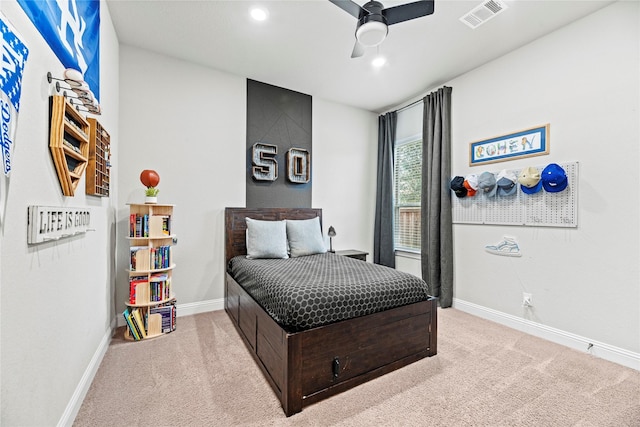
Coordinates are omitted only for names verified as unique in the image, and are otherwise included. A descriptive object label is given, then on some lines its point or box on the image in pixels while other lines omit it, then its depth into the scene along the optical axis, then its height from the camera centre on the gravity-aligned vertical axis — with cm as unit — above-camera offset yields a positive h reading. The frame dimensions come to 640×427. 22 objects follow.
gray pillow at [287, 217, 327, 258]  322 -30
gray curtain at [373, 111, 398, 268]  429 +31
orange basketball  255 +33
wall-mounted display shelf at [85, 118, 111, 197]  179 +36
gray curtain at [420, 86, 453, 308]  334 +20
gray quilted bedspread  166 -53
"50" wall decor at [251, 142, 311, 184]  348 +67
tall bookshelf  243 -59
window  400 +33
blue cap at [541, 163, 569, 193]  236 +32
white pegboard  239 +7
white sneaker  278 -35
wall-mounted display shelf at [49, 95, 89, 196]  126 +37
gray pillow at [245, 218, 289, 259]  300 -30
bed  158 -90
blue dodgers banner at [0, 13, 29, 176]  87 +43
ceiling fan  185 +141
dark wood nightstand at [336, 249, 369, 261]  384 -57
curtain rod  383 +161
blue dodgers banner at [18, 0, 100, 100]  120 +97
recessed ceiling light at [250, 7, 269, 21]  226 +170
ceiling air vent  216 +168
